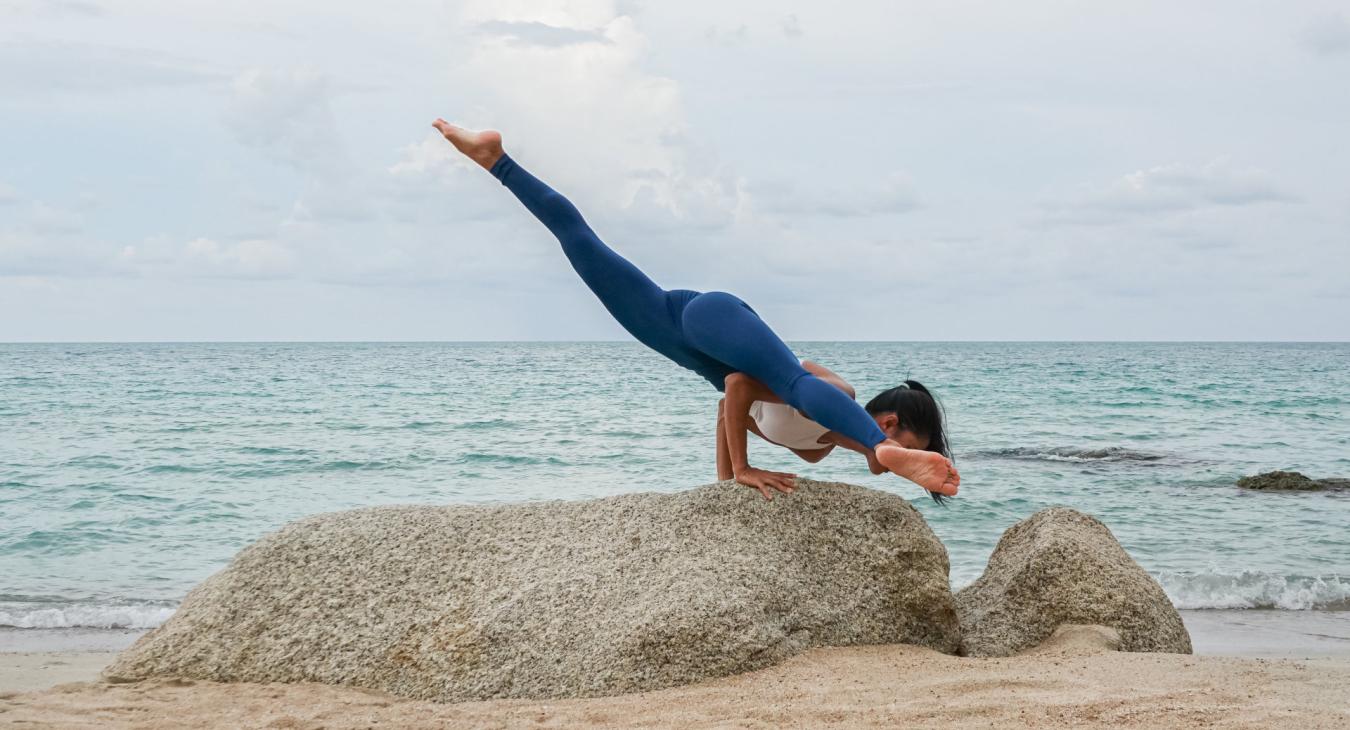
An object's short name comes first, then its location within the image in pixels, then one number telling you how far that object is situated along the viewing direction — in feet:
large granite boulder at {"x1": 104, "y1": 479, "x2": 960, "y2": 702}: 13.47
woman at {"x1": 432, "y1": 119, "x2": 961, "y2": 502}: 13.80
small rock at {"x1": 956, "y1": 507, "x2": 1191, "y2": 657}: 16.25
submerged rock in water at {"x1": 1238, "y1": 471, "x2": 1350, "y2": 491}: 42.06
